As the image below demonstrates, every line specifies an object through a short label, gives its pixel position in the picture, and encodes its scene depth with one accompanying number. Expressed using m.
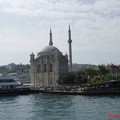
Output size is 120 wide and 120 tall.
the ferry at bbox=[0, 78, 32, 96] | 76.25
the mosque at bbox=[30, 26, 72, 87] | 104.00
